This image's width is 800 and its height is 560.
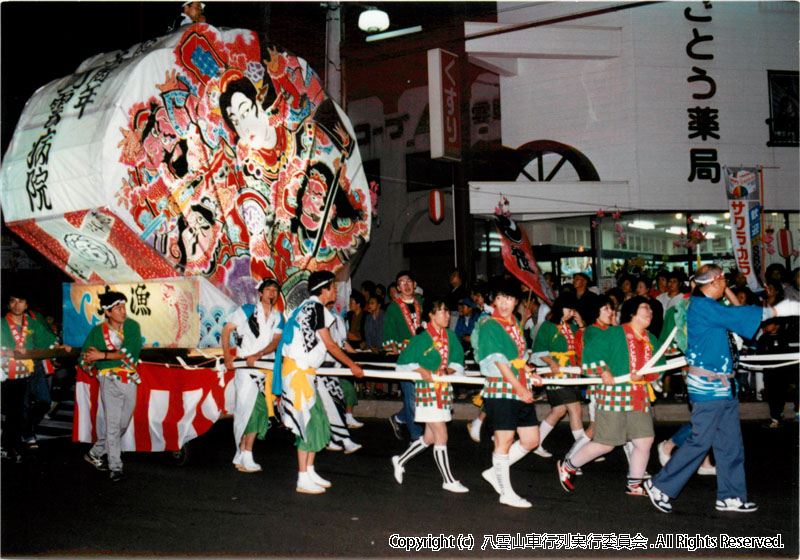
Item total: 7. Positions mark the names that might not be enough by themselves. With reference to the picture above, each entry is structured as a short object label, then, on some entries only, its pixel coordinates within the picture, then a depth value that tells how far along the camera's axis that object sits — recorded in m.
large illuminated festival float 7.26
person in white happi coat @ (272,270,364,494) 6.36
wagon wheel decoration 17.16
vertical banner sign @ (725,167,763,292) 12.06
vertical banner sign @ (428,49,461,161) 15.41
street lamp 13.26
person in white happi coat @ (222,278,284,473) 7.37
